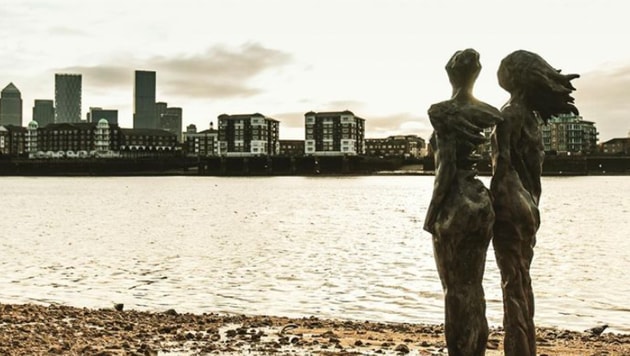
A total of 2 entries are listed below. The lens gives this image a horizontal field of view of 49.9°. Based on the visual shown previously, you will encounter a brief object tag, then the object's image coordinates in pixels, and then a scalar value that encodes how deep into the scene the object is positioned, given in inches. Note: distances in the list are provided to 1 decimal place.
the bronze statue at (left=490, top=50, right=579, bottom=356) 294.0
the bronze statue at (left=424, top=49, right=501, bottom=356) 279.3
